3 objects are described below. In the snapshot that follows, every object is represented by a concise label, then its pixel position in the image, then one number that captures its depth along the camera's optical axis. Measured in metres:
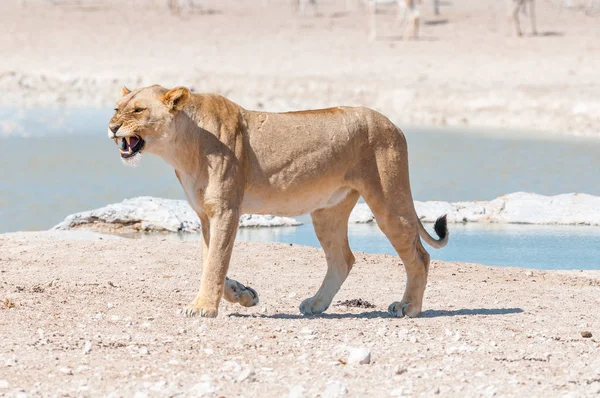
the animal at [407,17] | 74.50
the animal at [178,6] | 84.56
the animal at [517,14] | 74.31
